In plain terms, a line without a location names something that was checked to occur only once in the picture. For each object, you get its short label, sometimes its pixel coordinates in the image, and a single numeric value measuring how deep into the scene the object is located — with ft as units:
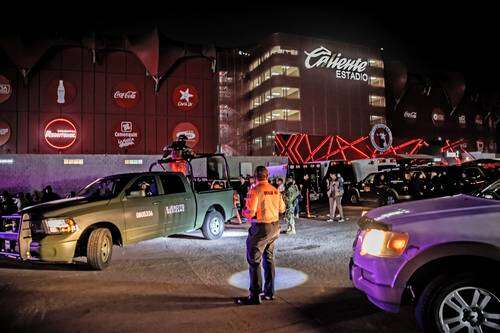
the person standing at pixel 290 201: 38.73
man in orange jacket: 17.57
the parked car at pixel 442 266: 11.65
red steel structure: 143.43
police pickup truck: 23.21
